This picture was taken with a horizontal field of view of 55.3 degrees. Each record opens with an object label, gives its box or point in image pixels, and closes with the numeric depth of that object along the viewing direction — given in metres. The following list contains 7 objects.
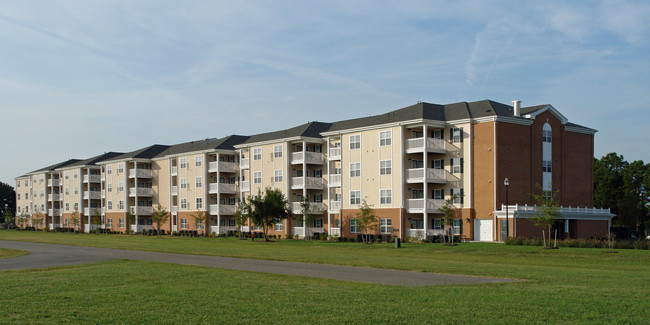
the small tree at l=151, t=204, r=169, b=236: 85.44
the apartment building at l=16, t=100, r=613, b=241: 54.09
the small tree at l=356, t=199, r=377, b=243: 56.62
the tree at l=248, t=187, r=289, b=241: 61.19
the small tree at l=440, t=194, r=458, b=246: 51.09
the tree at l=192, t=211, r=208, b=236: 80.38
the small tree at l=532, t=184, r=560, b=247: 42.41
